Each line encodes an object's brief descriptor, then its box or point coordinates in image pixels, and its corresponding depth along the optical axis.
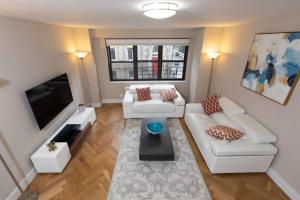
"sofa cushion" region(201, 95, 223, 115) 3.32
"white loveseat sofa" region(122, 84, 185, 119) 3.79
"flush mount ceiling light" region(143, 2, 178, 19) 1.45
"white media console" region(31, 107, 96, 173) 2.26
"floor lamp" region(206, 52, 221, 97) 3.83
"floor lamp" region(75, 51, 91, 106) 3.86
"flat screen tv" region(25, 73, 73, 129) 2.34
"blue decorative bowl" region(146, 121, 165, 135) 2.78
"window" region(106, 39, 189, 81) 4.32
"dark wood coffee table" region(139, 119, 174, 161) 2.45
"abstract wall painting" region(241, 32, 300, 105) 2.03
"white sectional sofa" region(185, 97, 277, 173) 2.23
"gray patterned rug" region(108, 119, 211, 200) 2.07
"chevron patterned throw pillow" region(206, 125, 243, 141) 2.42
